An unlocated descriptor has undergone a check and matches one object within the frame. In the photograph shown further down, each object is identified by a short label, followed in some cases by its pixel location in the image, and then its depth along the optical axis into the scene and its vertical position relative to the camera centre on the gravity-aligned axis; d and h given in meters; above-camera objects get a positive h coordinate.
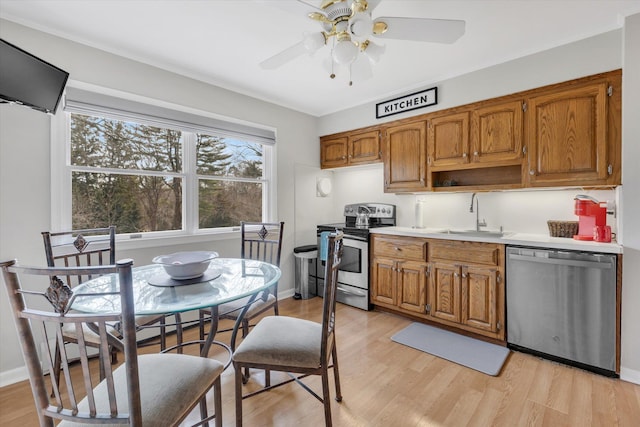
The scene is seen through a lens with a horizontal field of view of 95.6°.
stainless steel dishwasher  2.04 -0.75
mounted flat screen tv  1.59 +0.79
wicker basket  2.44 -0.18
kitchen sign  3.08 +1.20
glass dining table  1.29 -0.41
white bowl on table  1.61 -0.31
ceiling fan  1.45 +0.96
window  2.36 +0.40
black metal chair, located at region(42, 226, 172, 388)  1.73 -0.31
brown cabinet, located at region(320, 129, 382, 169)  3.66 +0.82
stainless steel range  3.41 -0.47
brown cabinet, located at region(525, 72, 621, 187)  2.15 +0.58
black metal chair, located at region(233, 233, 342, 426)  1.48 -0.73
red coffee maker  2.22 -0.07
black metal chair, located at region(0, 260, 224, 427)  0.86 -0.57
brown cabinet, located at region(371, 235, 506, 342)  2.53 -0.72
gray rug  2.25 -1.20
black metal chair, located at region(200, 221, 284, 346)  2.00 -0.68
